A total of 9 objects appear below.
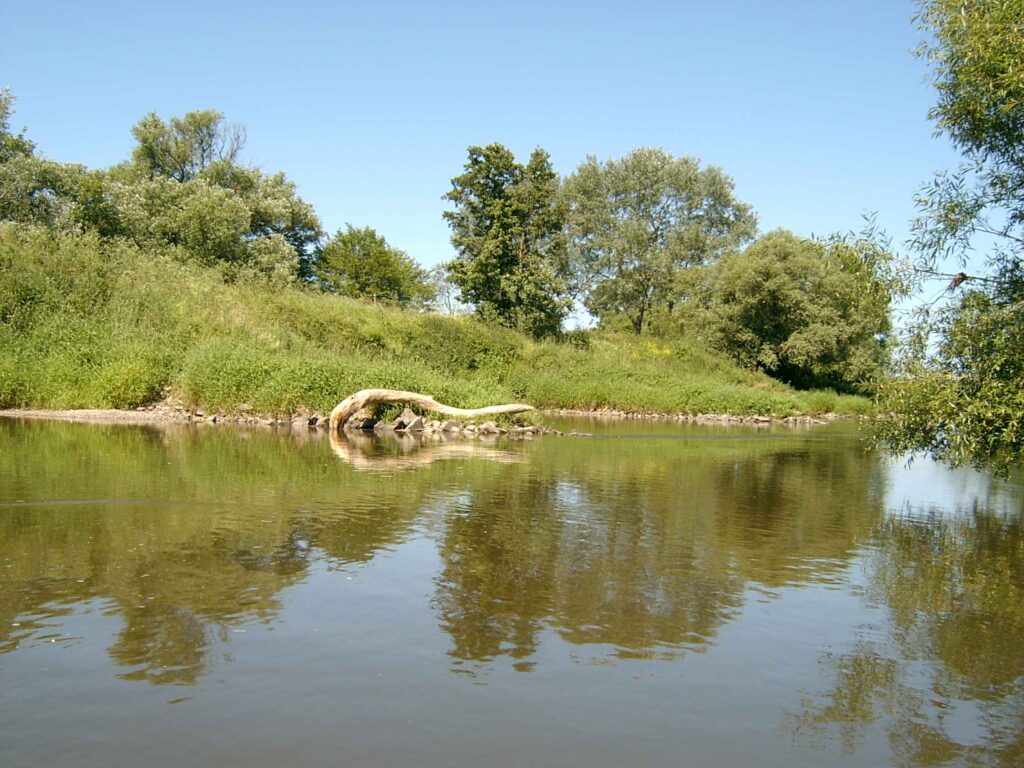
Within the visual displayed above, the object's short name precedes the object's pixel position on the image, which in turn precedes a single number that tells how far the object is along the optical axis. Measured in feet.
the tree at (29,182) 175.52
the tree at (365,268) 202.59
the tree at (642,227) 240.94
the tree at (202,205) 159.02
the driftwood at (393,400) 89.71
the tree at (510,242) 177.68
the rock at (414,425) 92.63
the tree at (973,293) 41.50
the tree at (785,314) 187.42
